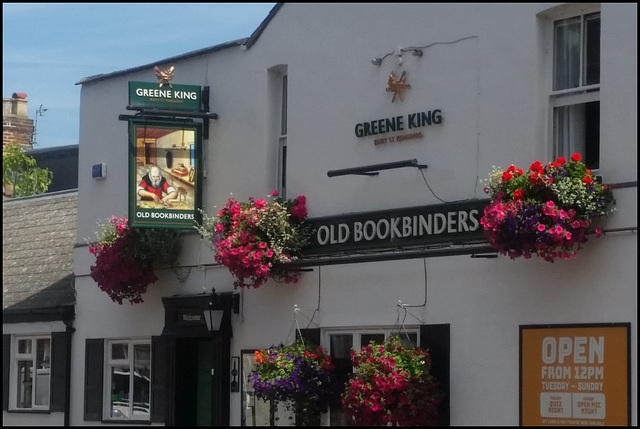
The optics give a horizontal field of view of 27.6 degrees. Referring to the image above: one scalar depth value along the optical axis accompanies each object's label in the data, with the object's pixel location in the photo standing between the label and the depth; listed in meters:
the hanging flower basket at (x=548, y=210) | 13.84
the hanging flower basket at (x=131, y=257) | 19.61
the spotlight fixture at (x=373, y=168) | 16.12
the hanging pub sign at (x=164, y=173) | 18.62
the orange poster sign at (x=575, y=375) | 13.79
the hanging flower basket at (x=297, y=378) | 16.53
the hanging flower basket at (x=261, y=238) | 17.19
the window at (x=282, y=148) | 18.59
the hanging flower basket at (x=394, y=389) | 15.20
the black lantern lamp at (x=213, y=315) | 18.64
